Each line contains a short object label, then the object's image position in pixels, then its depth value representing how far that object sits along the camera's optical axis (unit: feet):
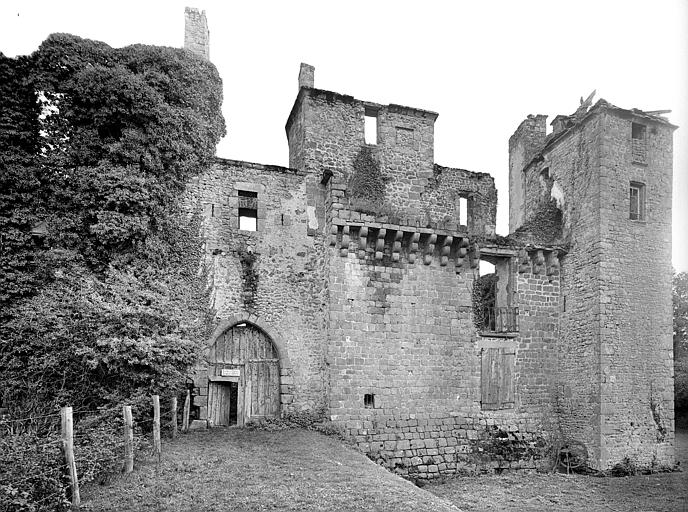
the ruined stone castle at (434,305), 42.24
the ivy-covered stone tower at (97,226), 31.81
